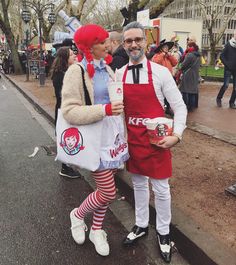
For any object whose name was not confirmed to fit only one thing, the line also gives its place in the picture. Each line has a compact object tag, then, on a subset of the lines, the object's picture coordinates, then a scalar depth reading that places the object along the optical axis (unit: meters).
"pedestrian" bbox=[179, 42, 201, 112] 5.97
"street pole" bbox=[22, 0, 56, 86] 12.07
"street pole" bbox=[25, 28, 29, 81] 14.51
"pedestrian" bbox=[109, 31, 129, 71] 3.05
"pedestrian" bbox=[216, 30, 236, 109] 5.98
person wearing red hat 1.80
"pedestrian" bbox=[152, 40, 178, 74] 5.04
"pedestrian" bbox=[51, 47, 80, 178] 3.09
